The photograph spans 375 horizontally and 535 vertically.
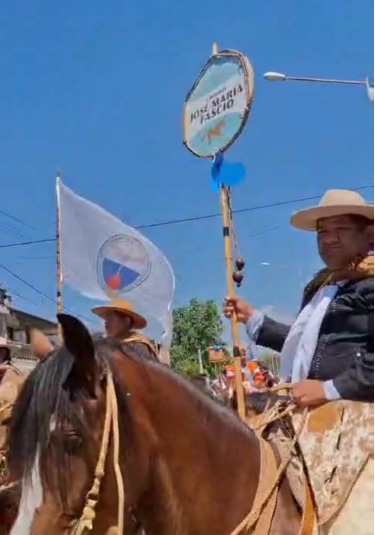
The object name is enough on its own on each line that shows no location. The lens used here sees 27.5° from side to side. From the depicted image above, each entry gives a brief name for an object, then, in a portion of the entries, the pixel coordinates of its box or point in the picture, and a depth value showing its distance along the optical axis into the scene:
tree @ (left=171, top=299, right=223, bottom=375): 52.19
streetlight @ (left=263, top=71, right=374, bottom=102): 13.21
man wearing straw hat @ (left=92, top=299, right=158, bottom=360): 6.39
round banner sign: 5.16
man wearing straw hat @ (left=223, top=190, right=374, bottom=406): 3.43
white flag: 7.56
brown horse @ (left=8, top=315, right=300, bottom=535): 2.73
